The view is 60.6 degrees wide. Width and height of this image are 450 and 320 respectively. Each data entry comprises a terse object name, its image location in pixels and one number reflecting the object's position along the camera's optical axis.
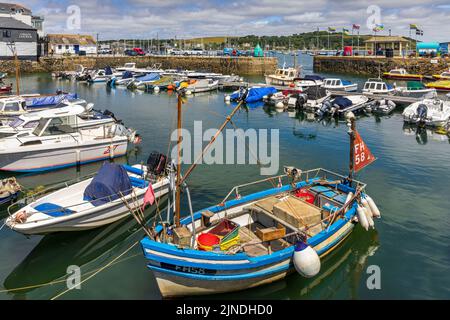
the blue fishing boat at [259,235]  11.34
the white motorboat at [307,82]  58.14
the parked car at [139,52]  120.72
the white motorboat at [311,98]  45.53
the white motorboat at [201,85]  63.38
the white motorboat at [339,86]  55.63
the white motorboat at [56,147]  22.72
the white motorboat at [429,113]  37.25
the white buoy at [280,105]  48.22
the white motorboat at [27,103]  31.44
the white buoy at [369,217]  15.30
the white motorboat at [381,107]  45.18
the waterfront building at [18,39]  89.06
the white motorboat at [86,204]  14.21
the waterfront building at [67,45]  113.04
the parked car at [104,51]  129.77
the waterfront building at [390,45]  105.75
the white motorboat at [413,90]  52.69
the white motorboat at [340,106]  42.86
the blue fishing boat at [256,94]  52.41
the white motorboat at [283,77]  65.13
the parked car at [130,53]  121.87
